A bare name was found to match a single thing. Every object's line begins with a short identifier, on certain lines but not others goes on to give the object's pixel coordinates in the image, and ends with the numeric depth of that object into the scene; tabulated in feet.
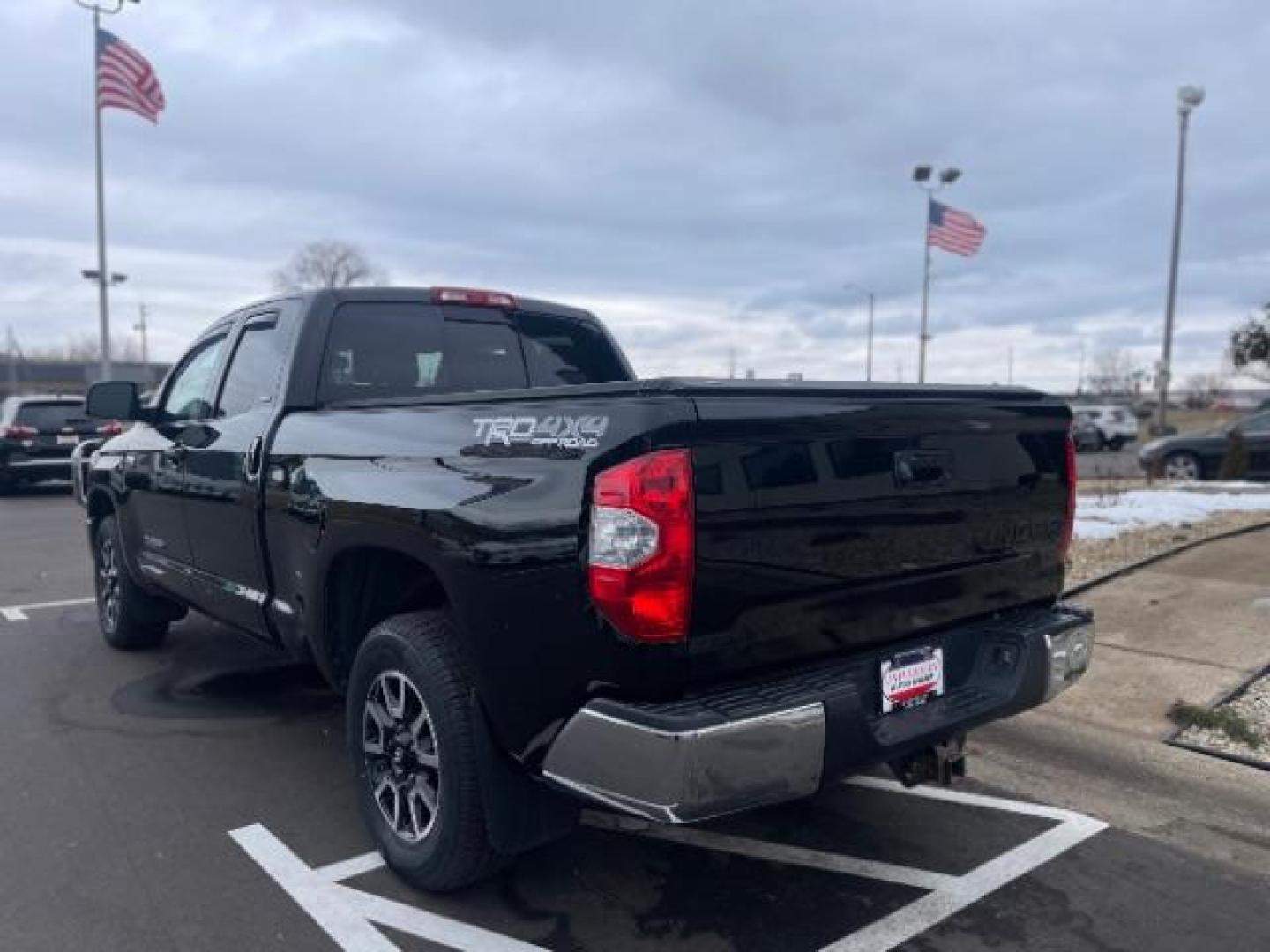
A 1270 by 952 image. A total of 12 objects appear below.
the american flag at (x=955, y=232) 89.92
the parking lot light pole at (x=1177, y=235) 75.77
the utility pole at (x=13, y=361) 181.12
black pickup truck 8.39
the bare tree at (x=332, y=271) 183.62
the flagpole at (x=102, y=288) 85.87
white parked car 107.65
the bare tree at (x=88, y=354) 306.20
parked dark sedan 53.47
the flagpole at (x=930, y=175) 97.81
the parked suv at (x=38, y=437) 51.44
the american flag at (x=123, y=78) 69.00
